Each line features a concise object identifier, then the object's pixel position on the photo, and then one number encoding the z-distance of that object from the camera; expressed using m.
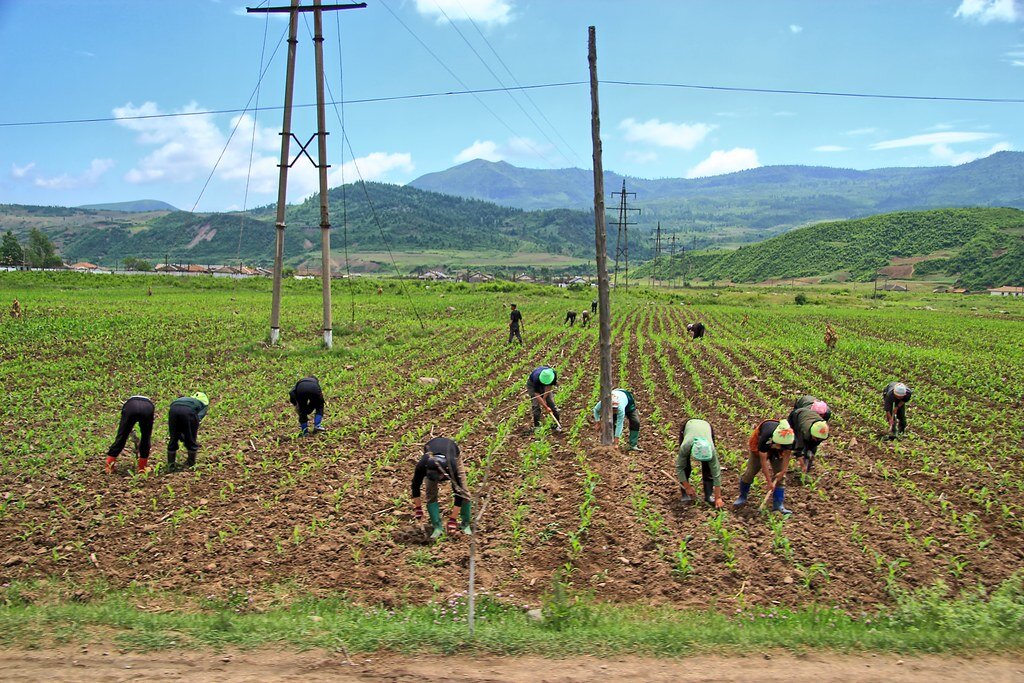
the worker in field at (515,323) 25.83
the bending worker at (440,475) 7.70
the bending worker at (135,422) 9.70
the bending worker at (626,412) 11.67
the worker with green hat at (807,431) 8.88
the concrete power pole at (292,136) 20.28
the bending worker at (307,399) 11.84
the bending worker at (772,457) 8.48
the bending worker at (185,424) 9.98
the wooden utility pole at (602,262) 10.77
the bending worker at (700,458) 8.65
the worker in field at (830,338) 26.17
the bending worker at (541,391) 11.98
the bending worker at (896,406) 11.88
